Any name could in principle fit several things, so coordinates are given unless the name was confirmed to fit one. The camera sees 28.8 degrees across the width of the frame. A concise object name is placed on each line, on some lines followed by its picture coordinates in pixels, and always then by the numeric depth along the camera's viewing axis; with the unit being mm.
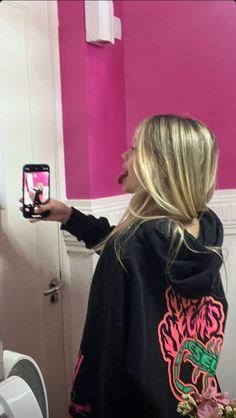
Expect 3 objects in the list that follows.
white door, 1369
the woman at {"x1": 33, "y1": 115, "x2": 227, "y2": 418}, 984
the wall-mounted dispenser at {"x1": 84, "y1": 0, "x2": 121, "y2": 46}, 1529
